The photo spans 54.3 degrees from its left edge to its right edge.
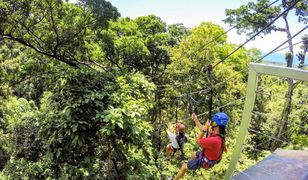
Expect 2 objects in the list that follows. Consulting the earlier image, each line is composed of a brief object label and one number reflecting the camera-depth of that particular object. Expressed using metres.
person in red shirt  4.05
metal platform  3.08
